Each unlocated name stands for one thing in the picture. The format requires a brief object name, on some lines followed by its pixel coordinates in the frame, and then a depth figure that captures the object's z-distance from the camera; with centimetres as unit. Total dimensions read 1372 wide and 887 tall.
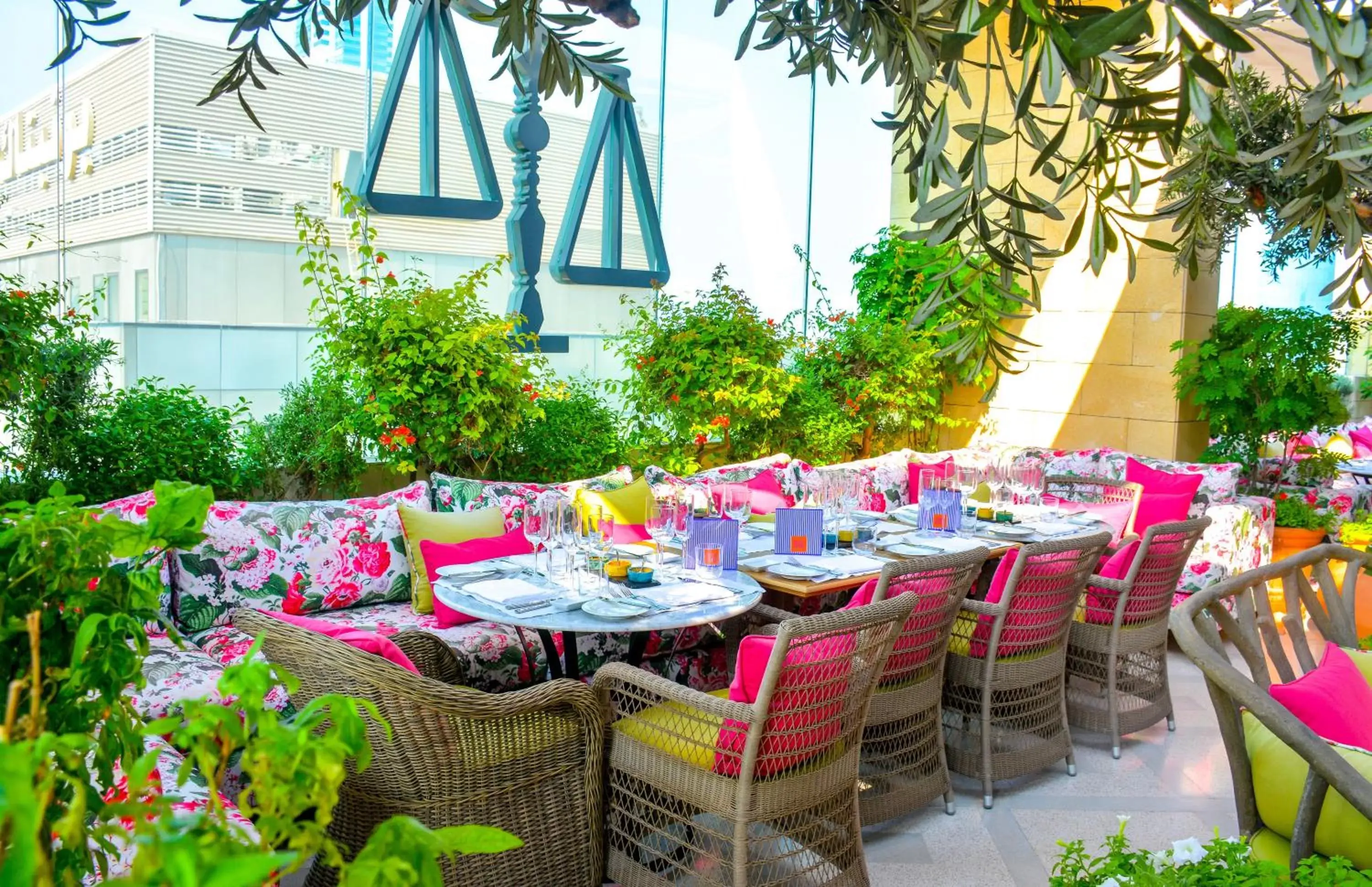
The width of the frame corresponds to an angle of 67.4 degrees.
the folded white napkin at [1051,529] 462
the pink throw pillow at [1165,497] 539
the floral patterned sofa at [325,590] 356
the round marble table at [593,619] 282
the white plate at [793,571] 361
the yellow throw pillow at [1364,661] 226
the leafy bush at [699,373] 556
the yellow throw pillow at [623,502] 439
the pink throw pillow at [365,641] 245
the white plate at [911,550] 405
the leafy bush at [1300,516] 590
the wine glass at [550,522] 325
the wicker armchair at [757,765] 246
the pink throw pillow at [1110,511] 515
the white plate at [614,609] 288
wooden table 349
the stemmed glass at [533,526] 329
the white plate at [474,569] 340
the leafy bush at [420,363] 435
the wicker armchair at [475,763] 233
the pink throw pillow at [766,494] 507
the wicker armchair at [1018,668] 356
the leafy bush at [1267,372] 573
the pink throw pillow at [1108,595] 405
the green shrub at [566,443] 493
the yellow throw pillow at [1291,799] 163
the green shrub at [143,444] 375
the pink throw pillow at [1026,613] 357
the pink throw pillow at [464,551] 384
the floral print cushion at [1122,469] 572
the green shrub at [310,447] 436
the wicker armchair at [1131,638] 397
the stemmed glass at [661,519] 353
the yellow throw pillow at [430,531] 396
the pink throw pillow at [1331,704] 183
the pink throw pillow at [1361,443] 949
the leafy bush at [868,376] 652
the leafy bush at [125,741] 48
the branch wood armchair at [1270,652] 154
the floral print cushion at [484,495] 432
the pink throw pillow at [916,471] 606
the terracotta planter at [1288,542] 584
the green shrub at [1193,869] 124
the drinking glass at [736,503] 389
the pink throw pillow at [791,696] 246
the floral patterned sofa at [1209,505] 547
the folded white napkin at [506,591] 302
